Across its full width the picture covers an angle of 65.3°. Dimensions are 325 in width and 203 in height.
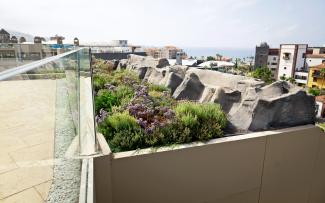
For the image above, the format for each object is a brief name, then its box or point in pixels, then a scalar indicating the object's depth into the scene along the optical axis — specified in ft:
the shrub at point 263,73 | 113.12
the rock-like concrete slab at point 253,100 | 12.17
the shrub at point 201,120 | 10.92
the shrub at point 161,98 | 14.29
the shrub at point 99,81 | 19.33
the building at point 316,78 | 136.56
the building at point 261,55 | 202.69
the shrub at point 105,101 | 14.52
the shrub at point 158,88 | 17.79
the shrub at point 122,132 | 10.15
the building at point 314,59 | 161.58
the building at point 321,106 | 88.02
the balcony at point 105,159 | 4.26
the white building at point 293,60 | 168.25
